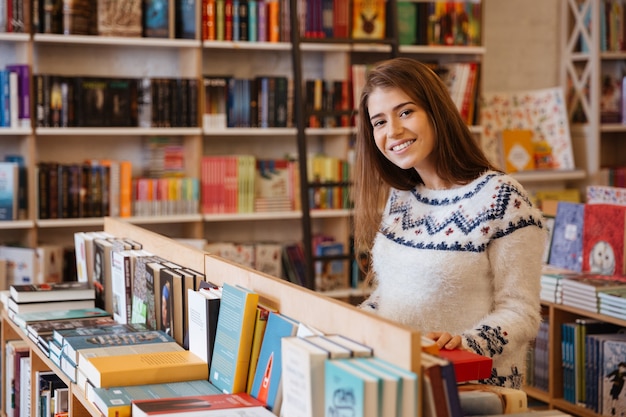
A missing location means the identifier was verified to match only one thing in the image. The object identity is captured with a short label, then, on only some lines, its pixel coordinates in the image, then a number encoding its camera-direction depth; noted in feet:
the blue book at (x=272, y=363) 8.95
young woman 10.48
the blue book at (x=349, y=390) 6.99
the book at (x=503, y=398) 8.07
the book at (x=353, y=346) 7.78
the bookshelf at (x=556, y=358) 16.11
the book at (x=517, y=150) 20.22
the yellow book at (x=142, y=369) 9.87
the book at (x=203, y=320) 10.27
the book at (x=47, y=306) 13.00
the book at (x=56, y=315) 12.61
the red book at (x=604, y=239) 15.92
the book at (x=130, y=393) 9.12
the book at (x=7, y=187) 17.55
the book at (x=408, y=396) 7.15
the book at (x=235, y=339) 9.57
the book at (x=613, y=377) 15.17
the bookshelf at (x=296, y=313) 7.51
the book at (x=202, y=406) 8.71
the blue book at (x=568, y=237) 16.49
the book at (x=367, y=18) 19.30
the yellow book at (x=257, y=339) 9.60
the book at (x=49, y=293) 13.03
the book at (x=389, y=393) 7.04
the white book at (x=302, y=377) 7.56
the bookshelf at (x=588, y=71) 20.33
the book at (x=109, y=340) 10.93
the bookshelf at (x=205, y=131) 18.07
